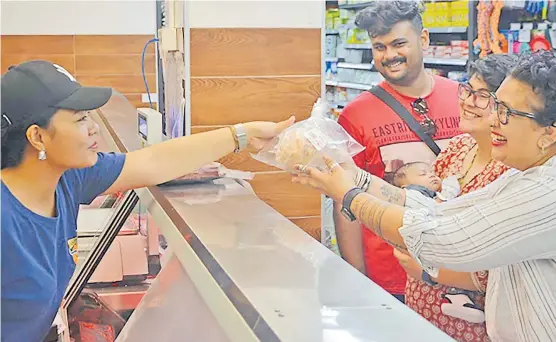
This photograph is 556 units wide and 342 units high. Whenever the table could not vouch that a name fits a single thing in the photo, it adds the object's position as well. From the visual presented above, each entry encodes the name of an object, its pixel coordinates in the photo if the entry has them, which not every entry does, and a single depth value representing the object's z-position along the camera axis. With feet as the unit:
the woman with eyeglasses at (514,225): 5.16
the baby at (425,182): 7.50
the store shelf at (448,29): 19.80
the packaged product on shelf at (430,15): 20.90
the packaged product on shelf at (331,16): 30.91
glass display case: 4.31
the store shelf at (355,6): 26.61
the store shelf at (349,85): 27.11
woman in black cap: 5.95
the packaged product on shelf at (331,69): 31.22
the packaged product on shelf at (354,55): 28.68
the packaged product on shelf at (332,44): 31.24
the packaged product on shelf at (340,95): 29.96
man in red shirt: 9.68
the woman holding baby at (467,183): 7.11
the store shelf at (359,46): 27.37
